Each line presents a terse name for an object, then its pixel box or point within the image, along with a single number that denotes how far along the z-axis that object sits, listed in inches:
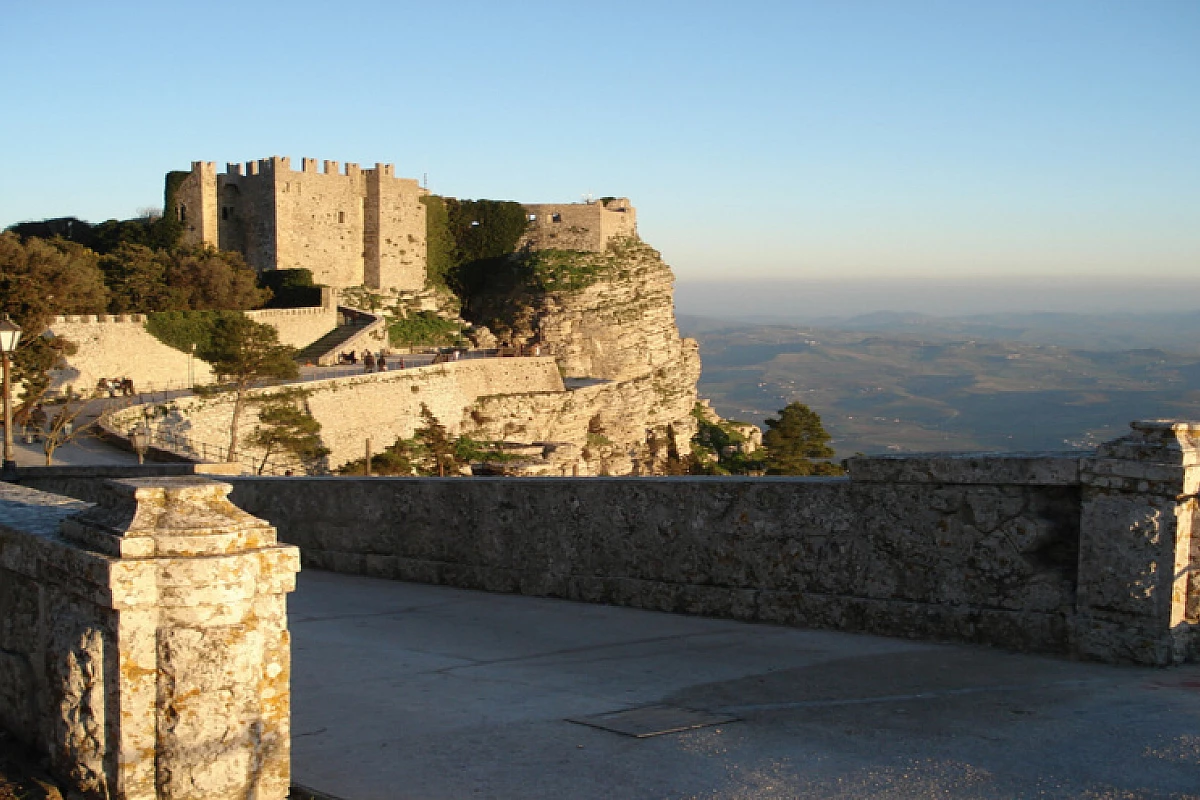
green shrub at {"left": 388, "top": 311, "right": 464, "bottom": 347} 2070.6
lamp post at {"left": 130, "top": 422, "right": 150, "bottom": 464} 711.7
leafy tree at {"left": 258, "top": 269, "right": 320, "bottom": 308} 1956.2
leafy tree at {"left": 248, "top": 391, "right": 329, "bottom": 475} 1355.8
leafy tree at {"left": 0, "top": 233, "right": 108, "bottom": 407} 1079.0
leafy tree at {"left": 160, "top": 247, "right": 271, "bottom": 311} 1683.1
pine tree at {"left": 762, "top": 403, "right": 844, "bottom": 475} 2066.9
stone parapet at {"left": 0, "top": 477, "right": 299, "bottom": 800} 146.2
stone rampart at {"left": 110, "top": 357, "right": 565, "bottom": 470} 1286.9
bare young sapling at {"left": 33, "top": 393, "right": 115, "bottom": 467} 801.9
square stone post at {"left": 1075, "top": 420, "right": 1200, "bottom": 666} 230.5
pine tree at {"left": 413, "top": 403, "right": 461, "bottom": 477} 1583.4
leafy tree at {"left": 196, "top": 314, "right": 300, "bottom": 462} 1366.9
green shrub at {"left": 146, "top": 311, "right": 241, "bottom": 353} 1492.4
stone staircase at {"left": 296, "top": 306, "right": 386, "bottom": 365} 1786.4
